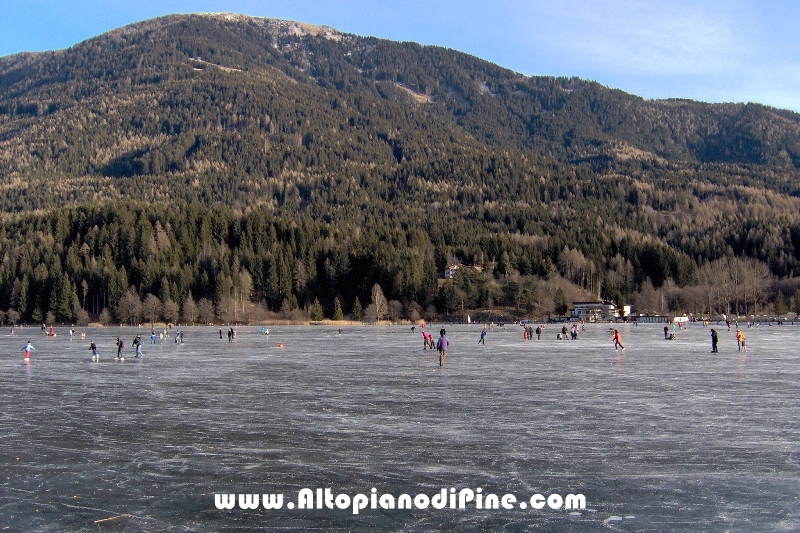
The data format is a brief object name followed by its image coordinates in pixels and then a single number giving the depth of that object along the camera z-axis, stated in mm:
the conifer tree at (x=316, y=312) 152625
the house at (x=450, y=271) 181800
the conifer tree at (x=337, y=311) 153000
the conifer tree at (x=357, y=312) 155625
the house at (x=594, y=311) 161500
